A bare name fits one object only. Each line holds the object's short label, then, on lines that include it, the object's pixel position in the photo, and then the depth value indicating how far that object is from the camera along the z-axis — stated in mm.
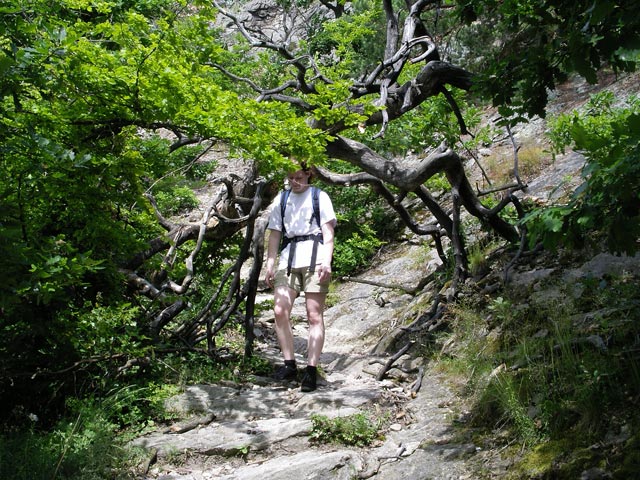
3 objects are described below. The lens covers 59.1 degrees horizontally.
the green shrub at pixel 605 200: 2443
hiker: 5133
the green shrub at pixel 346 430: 4066
